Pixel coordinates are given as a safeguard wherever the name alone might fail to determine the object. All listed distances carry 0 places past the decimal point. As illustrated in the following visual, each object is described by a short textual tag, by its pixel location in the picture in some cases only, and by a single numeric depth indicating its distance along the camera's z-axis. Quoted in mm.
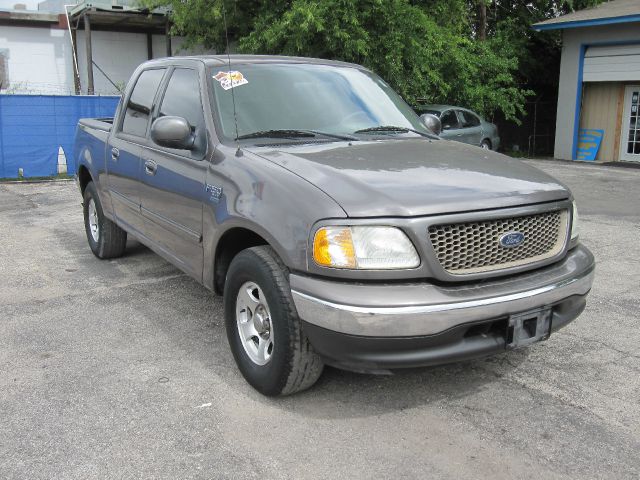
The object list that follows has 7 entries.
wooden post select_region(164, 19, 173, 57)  19791
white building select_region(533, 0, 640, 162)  17797
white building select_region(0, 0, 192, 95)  19312
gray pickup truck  3037
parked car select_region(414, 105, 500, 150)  15703
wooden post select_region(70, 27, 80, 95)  19870
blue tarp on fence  13461
